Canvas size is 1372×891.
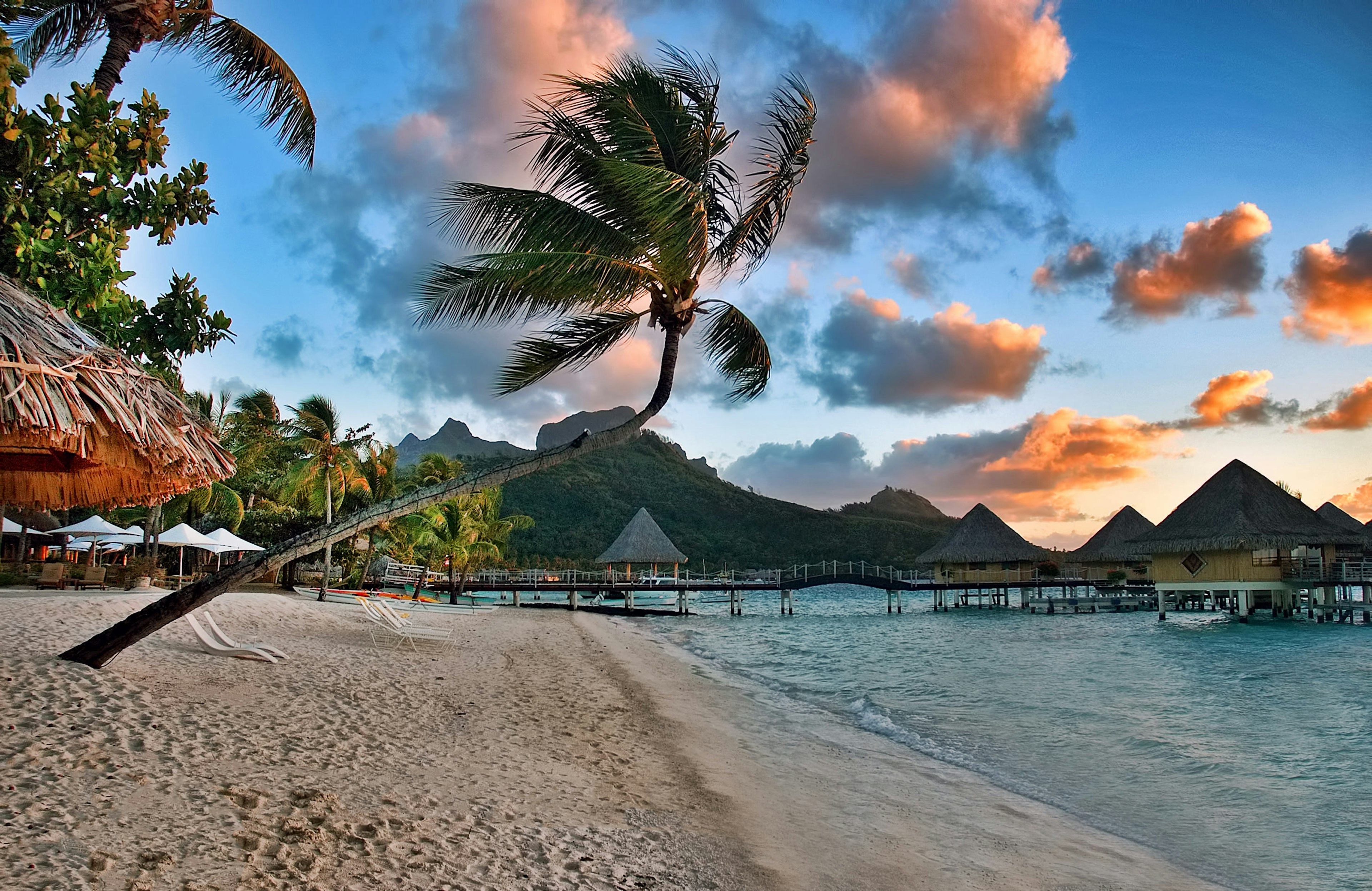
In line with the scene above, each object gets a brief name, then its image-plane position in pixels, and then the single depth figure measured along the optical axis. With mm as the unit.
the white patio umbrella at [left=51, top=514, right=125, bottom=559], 19484
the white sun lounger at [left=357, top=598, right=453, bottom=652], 11344
